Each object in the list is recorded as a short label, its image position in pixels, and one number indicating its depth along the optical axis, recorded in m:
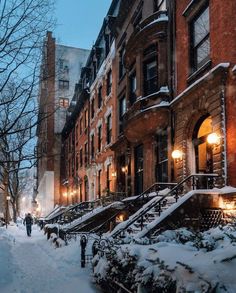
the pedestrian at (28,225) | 28.58
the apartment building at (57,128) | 52.44
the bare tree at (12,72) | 13.12
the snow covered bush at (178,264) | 4.24
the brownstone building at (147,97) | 17.50
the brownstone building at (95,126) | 28.16
